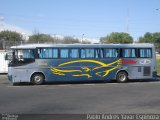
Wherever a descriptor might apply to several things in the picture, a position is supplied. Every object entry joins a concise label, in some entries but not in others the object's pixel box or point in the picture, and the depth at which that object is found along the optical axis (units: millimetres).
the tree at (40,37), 41342
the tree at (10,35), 49517
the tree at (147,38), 67161
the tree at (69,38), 42368
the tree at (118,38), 60031
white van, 17480
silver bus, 12171
